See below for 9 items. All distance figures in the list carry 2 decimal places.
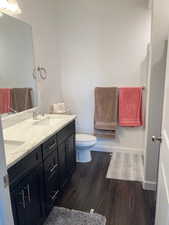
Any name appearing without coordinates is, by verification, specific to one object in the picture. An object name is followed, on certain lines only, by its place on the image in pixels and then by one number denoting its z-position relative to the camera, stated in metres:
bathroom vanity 1.29
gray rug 1.78
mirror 1.89
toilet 2.83
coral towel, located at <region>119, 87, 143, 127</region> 3.08
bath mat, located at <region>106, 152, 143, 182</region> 2.62
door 1.09
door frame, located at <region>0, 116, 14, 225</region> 0.80
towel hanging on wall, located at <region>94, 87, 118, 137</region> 3.14
